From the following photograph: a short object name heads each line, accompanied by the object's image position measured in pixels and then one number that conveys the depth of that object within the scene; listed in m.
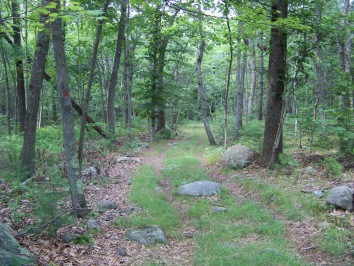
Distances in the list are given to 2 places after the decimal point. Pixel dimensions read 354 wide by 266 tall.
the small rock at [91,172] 9.82
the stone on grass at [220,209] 7.31
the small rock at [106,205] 7.17
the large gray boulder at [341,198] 6.30
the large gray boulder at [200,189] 8.52
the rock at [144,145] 16.91
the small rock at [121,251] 5.03
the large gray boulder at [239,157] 11.00
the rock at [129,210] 7.07
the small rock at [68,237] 5.04
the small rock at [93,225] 5.77
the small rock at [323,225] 5.86
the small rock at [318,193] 7.24
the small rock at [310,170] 9.34
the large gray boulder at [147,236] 5.61
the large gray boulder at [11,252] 3.32
